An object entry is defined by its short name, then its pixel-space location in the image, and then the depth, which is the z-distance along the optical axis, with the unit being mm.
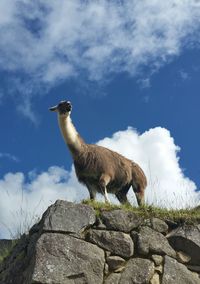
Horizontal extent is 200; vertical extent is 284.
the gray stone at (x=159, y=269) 5554
